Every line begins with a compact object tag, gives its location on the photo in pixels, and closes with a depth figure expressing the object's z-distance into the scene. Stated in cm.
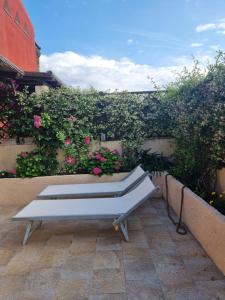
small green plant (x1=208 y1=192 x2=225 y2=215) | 333
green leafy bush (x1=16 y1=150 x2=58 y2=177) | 558
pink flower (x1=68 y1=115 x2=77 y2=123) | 588
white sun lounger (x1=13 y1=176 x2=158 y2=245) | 338
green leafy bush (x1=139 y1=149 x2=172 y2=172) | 561
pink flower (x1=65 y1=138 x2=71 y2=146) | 588
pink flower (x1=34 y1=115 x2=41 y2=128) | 571
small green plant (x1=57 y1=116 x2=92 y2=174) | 588
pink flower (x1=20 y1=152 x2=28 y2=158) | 575
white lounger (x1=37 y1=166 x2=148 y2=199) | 443
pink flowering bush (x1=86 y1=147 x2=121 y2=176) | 564
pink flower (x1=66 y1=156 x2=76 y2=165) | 589
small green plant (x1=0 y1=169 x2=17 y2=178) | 574
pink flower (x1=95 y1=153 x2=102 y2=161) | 571
